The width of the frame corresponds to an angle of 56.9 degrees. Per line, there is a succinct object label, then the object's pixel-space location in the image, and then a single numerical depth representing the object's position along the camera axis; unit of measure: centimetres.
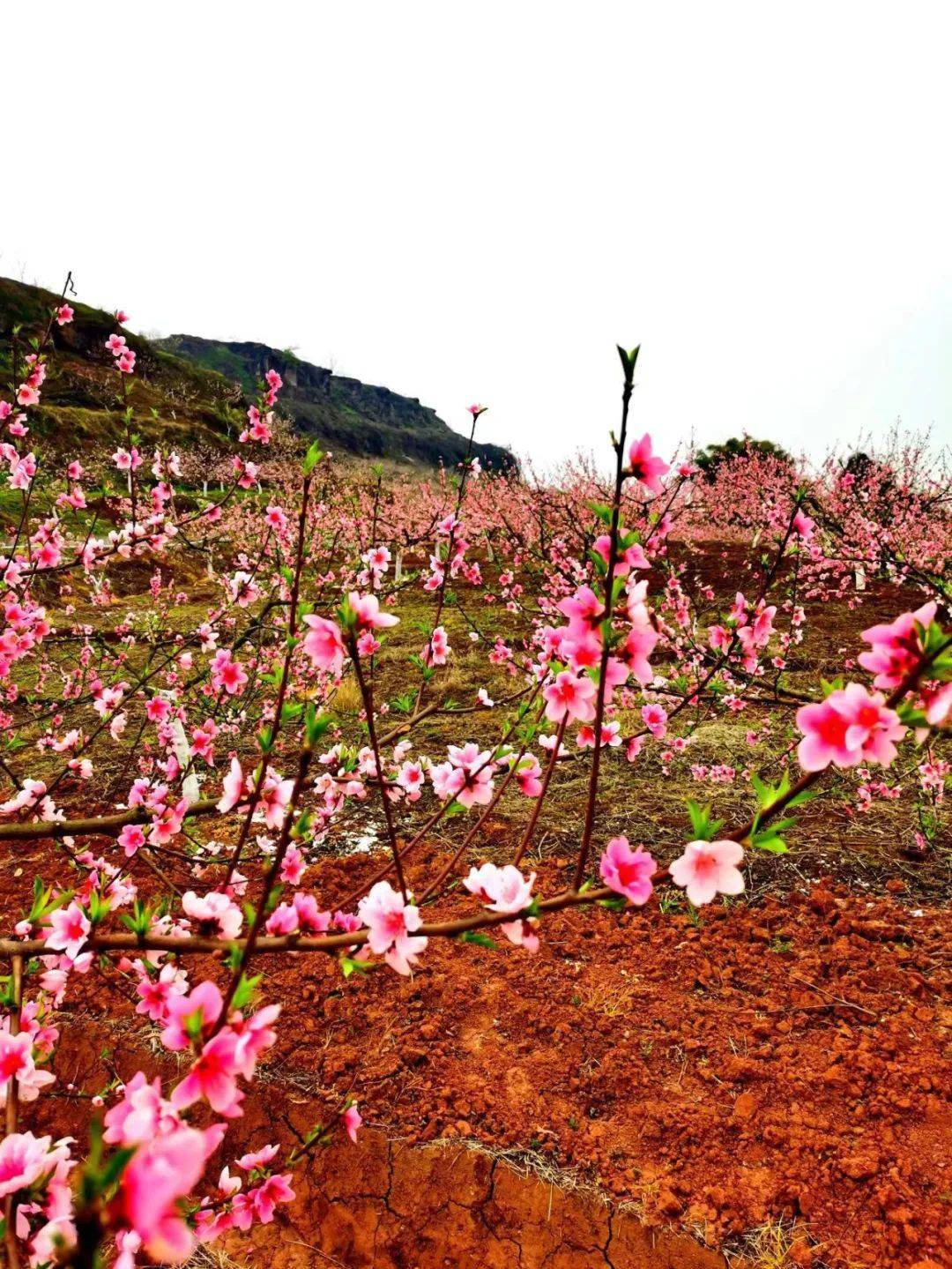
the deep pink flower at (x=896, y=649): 40
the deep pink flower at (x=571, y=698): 53
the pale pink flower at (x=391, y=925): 45
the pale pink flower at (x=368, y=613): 47
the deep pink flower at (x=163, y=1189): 26
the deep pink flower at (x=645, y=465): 47
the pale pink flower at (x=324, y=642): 46
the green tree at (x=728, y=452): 2189
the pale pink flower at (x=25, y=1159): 45
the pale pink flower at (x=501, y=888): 44
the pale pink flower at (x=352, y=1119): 67
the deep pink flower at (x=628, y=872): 44
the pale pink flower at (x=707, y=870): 44
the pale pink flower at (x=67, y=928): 54
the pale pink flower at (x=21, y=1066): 52
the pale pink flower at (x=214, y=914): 49
